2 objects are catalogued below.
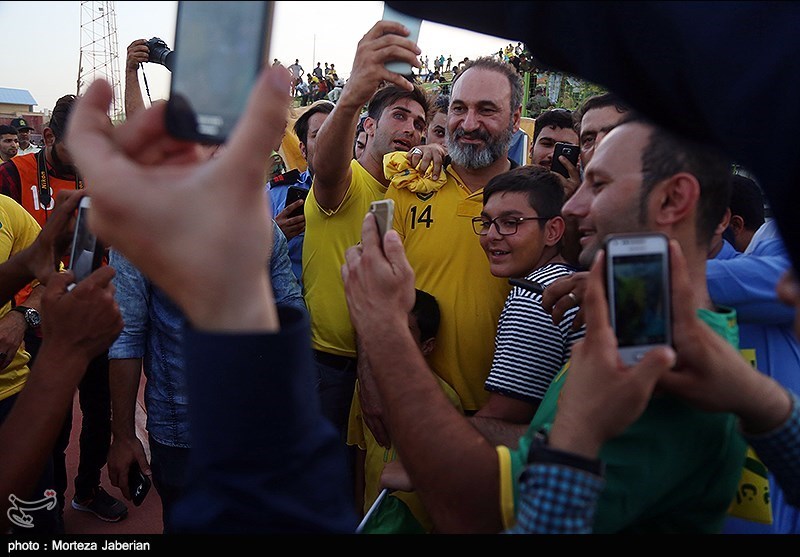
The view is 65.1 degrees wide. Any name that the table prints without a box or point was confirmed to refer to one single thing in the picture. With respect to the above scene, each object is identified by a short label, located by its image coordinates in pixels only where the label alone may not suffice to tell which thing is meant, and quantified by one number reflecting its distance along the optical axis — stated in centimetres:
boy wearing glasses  194
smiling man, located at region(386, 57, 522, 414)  258
